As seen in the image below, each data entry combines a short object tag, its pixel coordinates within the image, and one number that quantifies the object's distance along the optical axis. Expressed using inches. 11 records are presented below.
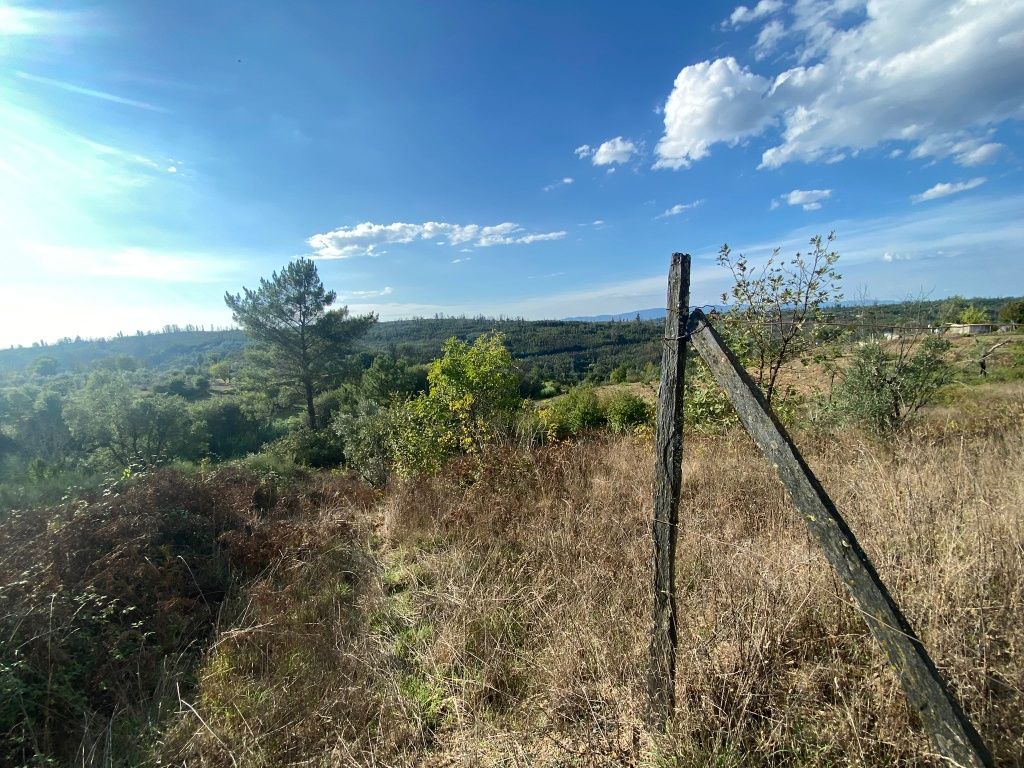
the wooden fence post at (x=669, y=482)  78.9
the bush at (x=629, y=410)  766.5
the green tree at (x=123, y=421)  839.7
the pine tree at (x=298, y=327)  1090.1
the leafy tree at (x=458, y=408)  312.7
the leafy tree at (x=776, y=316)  215.0
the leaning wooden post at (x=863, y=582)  51.2
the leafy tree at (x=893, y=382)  268.9
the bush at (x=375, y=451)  379.6
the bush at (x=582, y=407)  802.2
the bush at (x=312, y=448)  905.8
